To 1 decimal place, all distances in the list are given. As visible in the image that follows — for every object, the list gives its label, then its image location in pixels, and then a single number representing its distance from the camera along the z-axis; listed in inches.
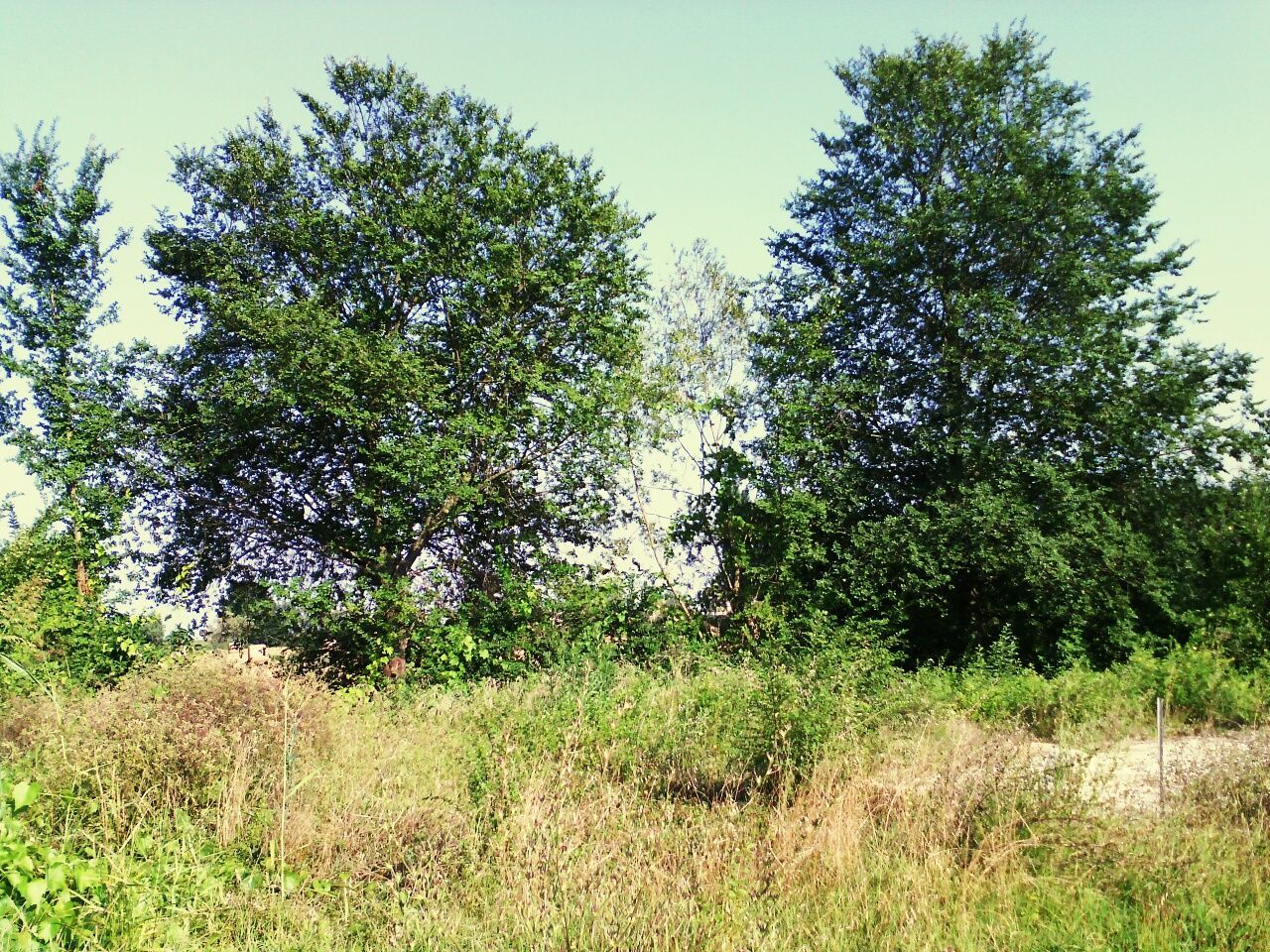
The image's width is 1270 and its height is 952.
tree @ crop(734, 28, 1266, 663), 596.7
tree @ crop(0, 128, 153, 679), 538.3
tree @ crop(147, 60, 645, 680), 594.5
